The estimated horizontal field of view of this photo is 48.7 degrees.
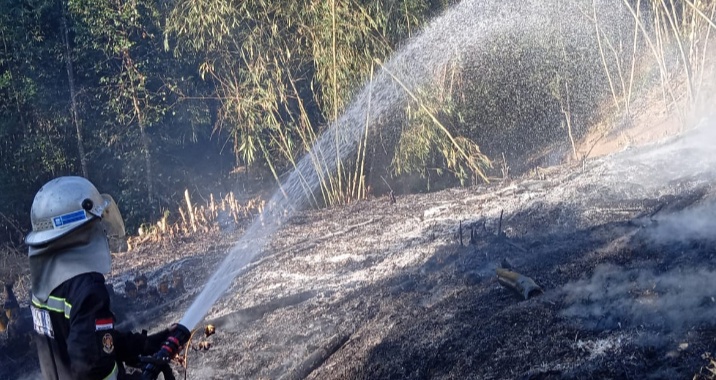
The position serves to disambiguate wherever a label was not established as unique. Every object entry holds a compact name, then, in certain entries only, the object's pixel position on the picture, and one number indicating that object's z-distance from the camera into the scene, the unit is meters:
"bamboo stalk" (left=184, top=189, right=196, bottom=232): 10.20
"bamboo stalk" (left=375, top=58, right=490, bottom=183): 9.65
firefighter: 3.11
